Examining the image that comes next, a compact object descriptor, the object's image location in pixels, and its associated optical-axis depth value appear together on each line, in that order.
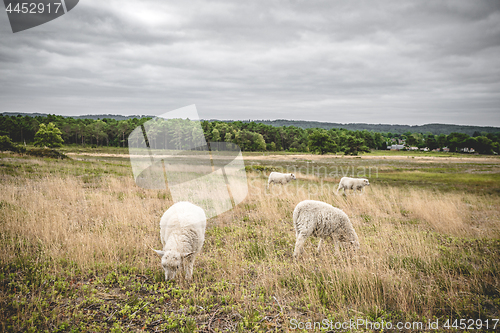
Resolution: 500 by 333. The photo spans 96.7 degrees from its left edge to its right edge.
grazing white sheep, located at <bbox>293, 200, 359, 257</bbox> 6.48
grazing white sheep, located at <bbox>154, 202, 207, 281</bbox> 4.90
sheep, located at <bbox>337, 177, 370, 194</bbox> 17.30
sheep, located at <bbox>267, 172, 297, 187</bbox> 19.58
